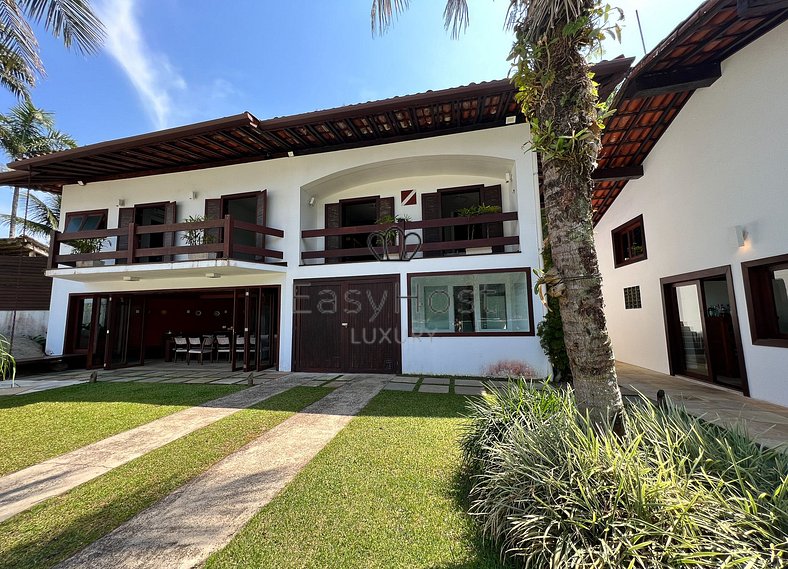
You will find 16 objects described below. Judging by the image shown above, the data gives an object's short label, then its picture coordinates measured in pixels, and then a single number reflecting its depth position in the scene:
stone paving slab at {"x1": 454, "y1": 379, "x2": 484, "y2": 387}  6.59
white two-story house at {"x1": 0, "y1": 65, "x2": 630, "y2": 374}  7.51
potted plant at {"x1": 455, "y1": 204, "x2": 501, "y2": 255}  8.14
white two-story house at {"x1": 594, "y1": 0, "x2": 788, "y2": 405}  4.96
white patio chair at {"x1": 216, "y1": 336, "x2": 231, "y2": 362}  10.19
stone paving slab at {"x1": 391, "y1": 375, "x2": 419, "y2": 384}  7.08
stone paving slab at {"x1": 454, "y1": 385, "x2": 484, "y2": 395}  5.93
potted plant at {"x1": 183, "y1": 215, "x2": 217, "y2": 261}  8.58
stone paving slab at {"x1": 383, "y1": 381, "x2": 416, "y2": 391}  6.35
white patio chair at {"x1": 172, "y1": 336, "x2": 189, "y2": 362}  10.52
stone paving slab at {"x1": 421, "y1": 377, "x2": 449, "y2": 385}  6.83
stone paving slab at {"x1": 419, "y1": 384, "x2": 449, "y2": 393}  6.13
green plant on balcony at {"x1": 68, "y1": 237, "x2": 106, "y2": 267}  9.27
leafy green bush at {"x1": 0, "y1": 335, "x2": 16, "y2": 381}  7.82
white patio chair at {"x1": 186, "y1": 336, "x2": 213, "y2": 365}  10.27
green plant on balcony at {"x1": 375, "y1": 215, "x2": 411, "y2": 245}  8.36
